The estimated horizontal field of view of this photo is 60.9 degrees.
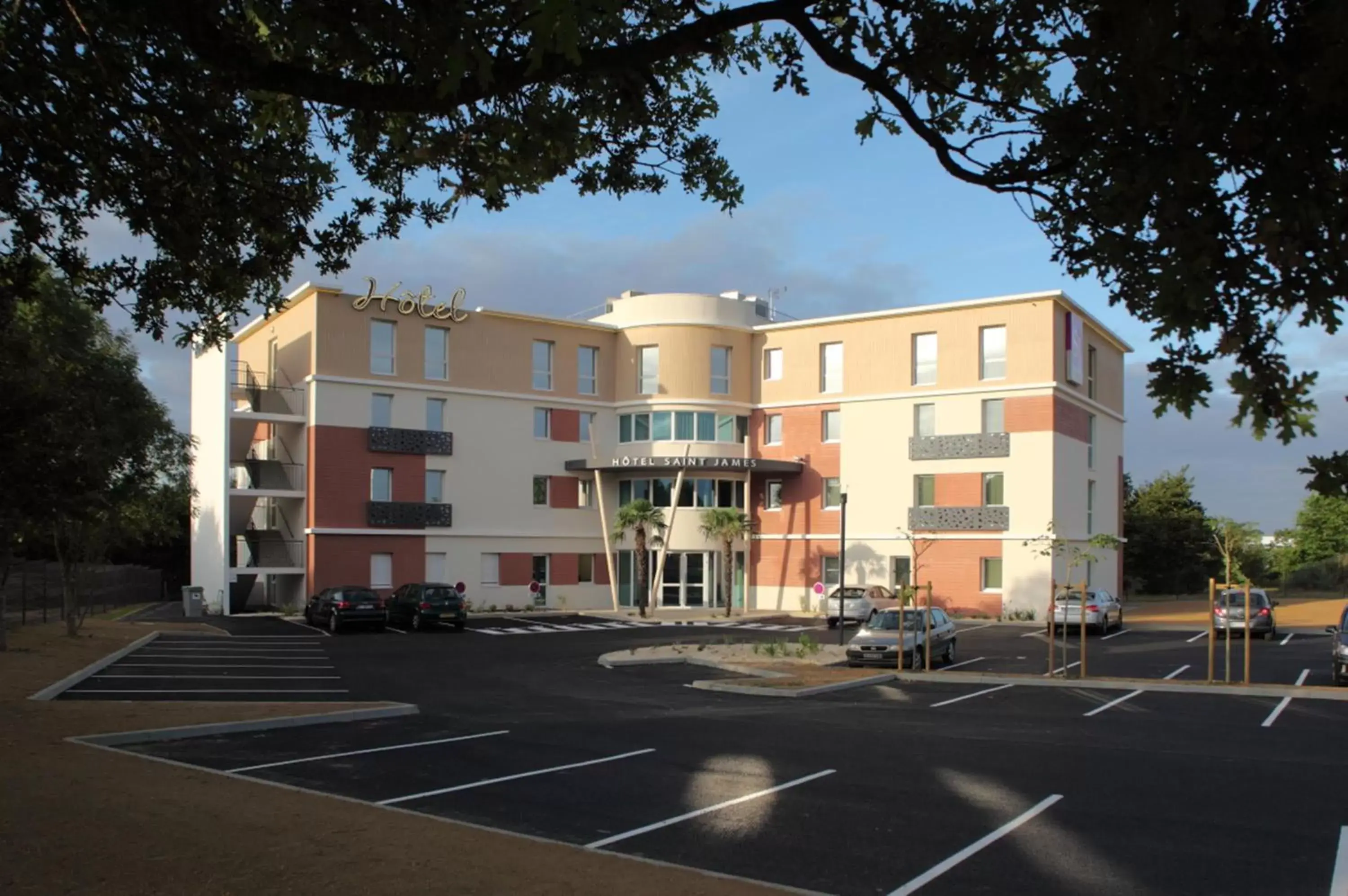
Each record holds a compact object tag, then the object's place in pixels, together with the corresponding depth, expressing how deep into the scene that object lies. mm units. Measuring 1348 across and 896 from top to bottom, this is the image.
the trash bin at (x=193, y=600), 42397
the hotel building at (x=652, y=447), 44438
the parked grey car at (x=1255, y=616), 34125
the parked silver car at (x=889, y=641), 25234
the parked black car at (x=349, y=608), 35438
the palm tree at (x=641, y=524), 47469
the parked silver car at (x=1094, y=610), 36375
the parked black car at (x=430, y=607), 36844
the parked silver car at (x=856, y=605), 41344
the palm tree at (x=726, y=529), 48875
